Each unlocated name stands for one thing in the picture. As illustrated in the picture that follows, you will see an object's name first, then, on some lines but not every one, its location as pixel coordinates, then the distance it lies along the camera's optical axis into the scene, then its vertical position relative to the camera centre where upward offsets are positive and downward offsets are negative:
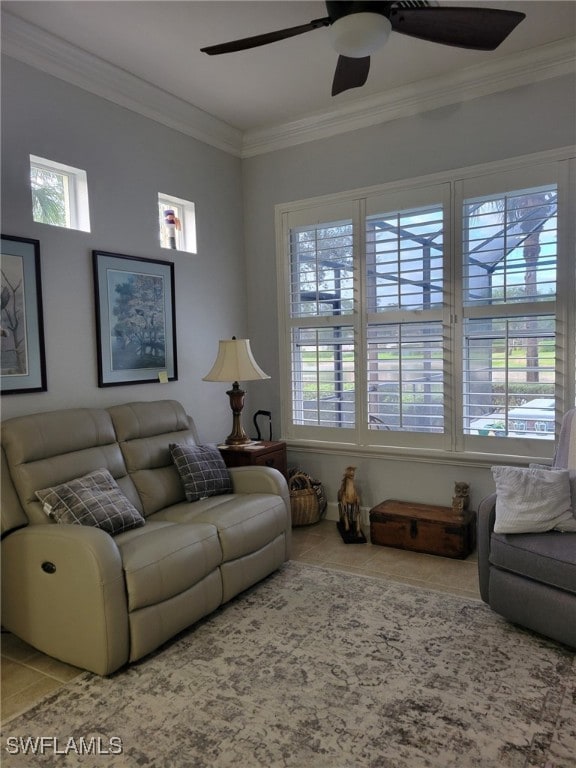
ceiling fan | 2.18 +1.34
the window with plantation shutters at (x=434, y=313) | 3.36 +0.23
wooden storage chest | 3.48 -1.21
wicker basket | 4.13 -1.17
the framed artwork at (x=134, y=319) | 3.38 +0.21
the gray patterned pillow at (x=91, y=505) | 2.56 -0.74
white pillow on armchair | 2.51 -0.74
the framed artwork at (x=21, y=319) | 2.84 +0.19
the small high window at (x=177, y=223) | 3.91 +0.95
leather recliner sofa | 2.26 -0.91
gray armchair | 2.31 -1.06
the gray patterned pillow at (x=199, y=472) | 3.26 -0.75
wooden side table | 3.70 -0.74
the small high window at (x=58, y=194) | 3.08 +0.94
